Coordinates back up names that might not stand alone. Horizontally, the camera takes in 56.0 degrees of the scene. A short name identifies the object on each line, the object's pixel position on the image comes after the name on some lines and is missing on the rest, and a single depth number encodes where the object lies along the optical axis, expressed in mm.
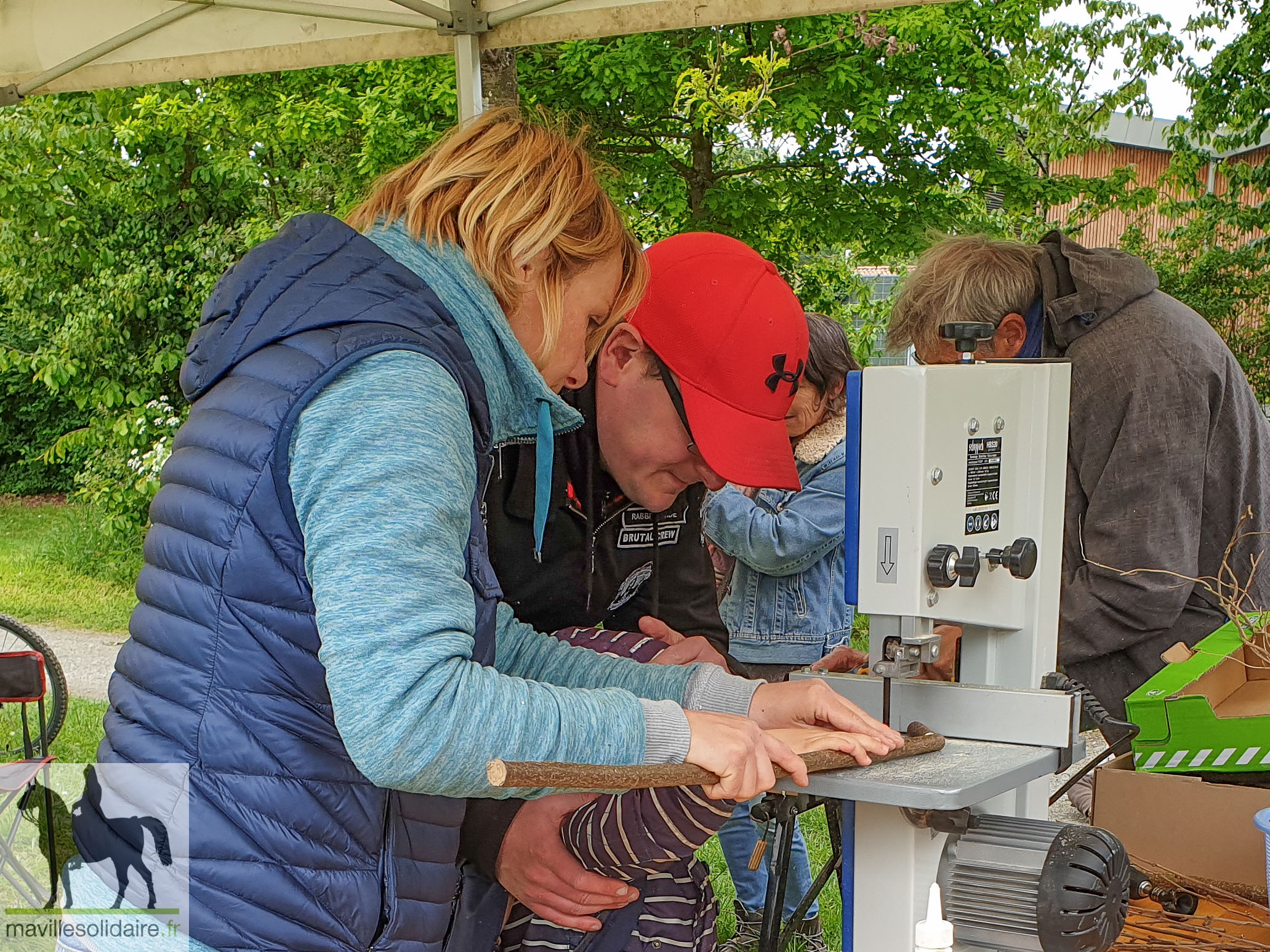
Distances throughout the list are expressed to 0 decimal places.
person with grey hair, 2059
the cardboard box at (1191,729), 1717
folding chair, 2936
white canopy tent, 3082
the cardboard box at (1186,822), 1648
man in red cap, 1540
